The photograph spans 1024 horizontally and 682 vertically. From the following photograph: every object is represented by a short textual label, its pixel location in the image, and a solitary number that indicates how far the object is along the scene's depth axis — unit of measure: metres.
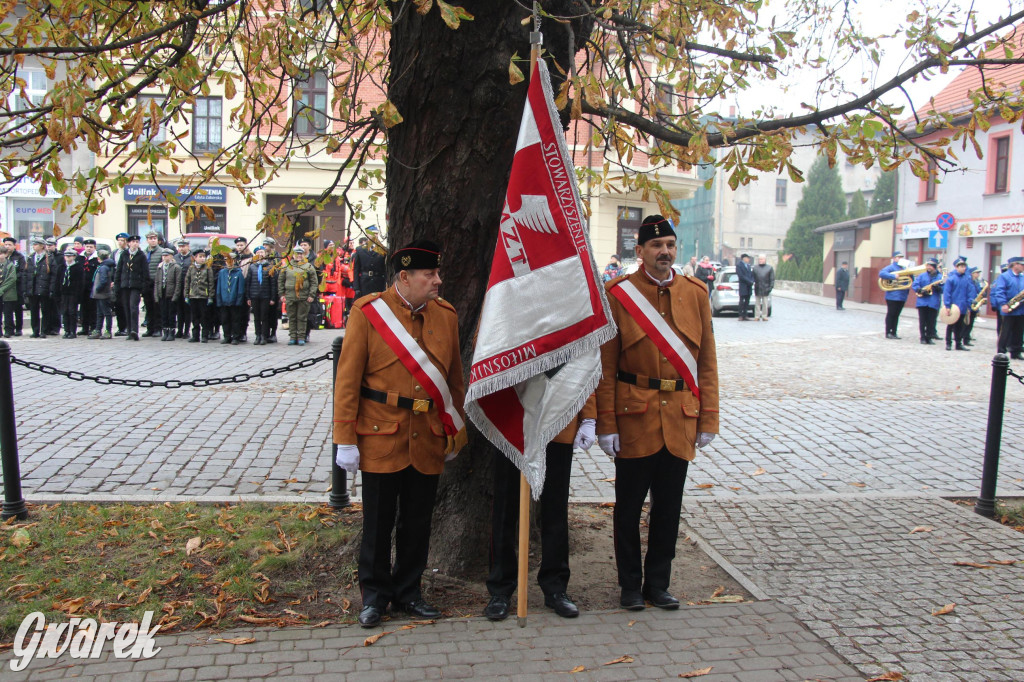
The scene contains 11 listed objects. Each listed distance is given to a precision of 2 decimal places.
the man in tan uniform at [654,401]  4.55
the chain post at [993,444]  6.45
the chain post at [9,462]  5.68
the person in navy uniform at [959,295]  18.75
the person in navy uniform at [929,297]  19.95
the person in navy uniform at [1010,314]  16.78
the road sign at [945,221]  27.30
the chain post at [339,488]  6.01
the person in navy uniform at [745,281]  25.97
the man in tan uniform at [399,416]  4.28
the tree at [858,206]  66.25
